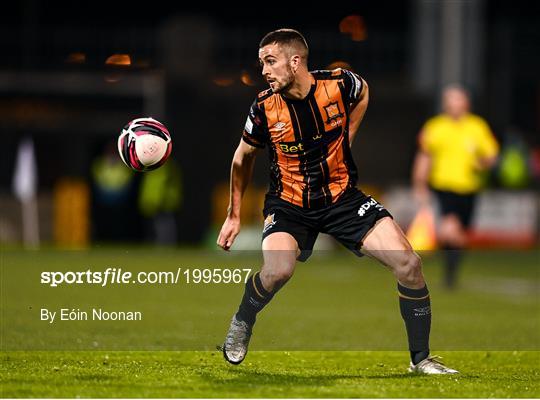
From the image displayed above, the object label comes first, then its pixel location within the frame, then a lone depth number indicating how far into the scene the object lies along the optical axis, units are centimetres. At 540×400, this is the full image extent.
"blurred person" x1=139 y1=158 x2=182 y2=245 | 4547
